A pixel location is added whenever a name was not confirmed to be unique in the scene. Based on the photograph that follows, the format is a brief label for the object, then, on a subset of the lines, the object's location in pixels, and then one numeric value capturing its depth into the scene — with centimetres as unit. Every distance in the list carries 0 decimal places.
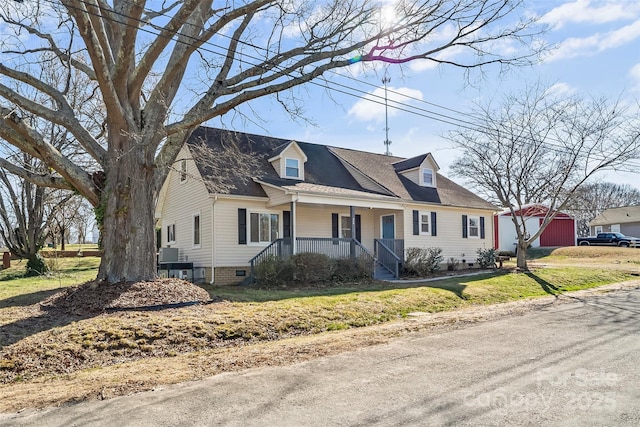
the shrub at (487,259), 2334
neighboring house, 5094
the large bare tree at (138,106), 1109
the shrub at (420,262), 1970
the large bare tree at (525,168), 2027
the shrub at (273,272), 1559
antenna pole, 3531
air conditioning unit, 1991
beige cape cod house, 1758
